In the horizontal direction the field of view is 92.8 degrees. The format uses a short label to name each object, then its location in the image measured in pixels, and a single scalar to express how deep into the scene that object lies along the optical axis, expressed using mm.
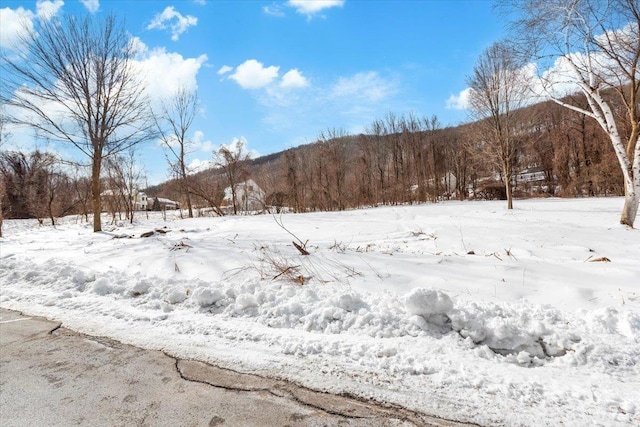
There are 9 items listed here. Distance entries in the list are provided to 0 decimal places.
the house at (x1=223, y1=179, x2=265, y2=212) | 30227
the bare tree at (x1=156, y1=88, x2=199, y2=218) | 24281
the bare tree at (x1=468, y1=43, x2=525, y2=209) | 17484
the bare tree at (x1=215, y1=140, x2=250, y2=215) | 28047
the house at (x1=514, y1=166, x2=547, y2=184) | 40406
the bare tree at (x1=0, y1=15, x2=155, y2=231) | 12039
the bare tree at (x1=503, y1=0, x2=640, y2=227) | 8078
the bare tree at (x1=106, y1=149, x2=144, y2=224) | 25656
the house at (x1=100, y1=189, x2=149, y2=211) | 27642
